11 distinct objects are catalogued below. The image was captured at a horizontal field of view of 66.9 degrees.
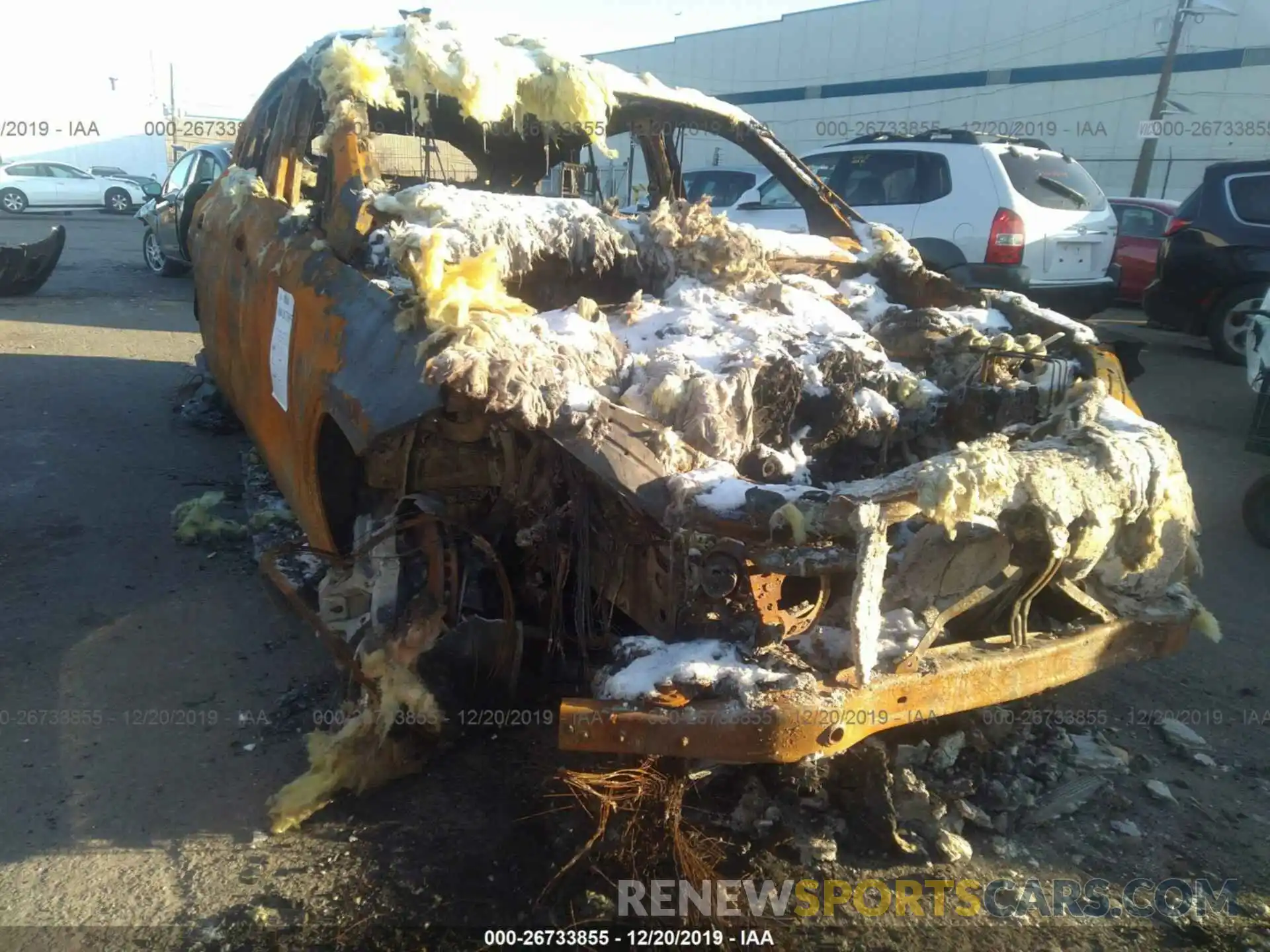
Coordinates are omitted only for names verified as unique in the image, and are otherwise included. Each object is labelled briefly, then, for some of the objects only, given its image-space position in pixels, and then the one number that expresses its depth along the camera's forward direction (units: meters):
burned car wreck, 2.24
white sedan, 25.02
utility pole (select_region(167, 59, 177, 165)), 44.28
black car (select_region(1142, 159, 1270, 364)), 8.66
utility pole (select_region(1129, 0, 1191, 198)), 21.22
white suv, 7.99
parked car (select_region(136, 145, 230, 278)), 9.06
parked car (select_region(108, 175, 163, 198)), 25.59
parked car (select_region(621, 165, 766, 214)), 11.62
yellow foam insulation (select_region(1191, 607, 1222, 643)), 2.84
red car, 11.73
